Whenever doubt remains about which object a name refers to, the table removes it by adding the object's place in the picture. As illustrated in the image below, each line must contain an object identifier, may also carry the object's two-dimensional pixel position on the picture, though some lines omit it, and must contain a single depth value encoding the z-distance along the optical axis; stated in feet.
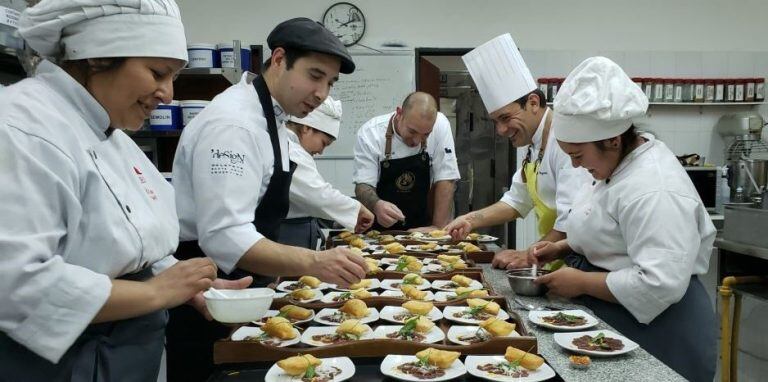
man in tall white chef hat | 7.89
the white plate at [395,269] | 7.33
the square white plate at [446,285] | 6.47
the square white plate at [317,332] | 4.70
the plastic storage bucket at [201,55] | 12.07
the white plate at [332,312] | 5.23
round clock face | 18.04
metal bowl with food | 6.38
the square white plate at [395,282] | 6.61
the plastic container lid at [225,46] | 12.39
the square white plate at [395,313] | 5.34
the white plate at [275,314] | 5.09
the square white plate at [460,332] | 4.71
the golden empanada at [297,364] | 4.00
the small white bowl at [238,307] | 4.31
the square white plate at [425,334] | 4.75
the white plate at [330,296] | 5.90
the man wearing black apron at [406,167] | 12.17
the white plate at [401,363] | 3.99
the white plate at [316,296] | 5.98
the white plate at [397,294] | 6.08
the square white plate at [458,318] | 5.19
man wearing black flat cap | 5.29
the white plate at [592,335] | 4.51
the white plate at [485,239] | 10.12
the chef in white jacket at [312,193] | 9.45
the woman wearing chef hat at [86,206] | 3.26
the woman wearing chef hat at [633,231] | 5.54
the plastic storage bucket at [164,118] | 11.93
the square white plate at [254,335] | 4.64
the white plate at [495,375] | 3.98
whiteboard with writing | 18.02
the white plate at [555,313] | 5.15
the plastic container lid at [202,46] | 12.00
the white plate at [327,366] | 4.01
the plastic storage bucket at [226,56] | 12.40
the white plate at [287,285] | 6.38
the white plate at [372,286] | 6.51
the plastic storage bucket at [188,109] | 12.09
